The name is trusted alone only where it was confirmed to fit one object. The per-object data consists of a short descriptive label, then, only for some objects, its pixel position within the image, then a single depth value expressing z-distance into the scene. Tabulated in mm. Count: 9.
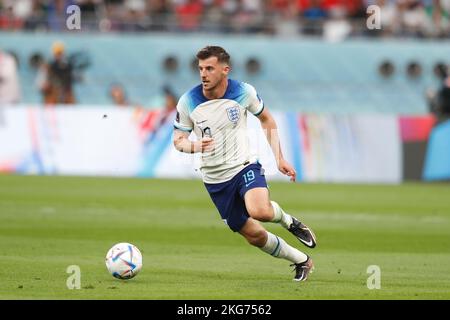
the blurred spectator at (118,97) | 31238
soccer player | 12133
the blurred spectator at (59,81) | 33031
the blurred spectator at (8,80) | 29719
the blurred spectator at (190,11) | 36531
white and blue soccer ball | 11820
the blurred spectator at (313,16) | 36188
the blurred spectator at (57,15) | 35594
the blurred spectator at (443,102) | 28578
